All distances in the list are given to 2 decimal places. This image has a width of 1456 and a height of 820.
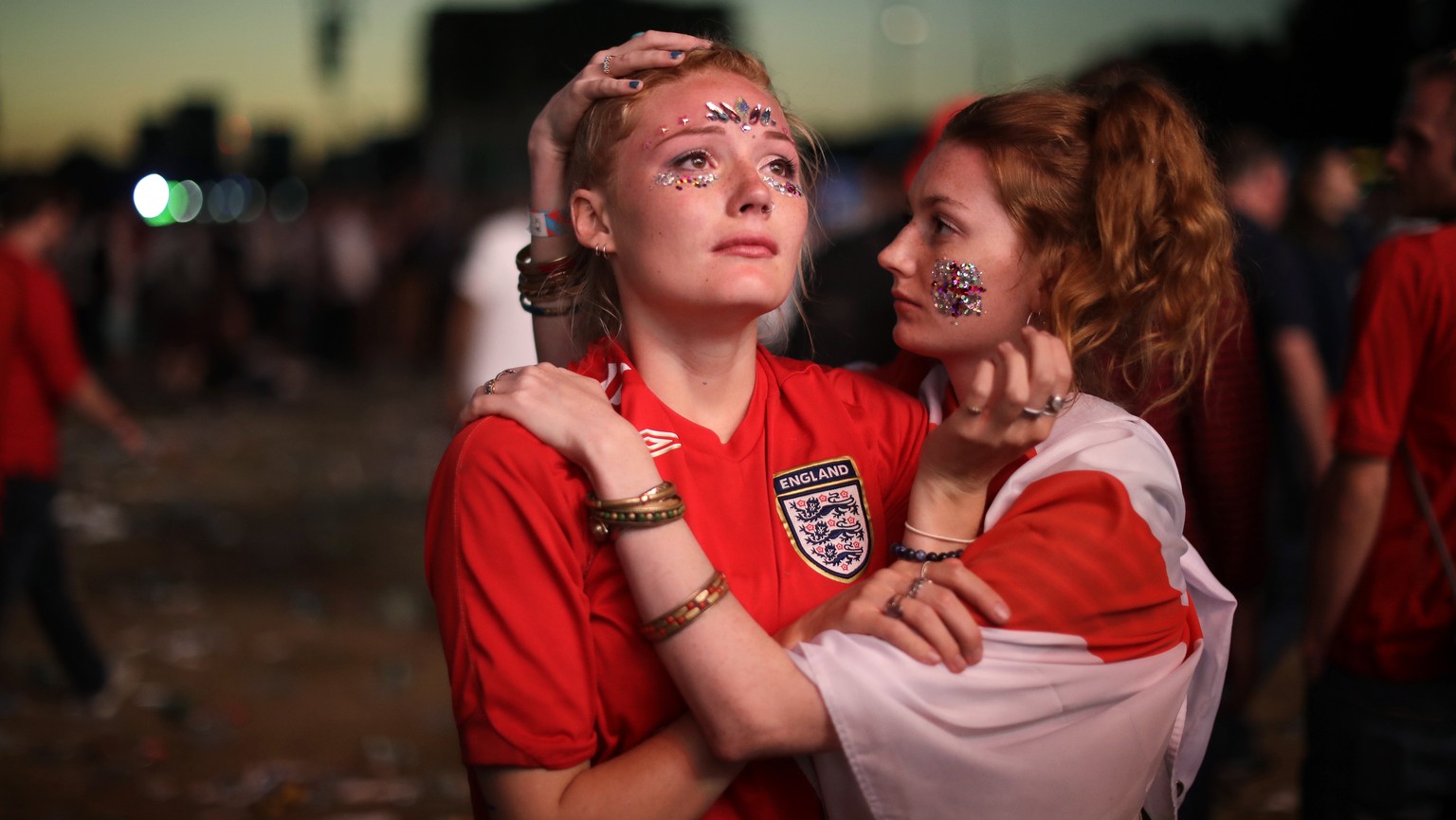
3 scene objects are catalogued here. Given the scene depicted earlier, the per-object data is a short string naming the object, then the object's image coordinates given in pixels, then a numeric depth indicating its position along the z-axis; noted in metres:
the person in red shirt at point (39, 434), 5.81
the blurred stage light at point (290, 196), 35.89
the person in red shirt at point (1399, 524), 3.07
